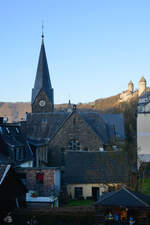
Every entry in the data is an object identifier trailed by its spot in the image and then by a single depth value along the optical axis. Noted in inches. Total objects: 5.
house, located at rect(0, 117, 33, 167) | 1329.2
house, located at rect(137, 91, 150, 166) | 1640.0
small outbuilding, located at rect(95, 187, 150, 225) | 816.9
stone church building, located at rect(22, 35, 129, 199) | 1306.6
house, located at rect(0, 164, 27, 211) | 919.7
